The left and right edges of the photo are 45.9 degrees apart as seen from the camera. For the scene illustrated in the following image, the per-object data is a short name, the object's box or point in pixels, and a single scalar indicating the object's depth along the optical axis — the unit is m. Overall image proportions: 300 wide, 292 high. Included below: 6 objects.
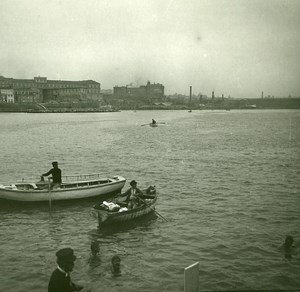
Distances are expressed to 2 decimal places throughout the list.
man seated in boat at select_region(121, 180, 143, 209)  19.70
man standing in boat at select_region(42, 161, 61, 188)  21.91
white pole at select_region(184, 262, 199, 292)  7.70
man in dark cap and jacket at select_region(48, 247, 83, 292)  7.17
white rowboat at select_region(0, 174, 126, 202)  21.55
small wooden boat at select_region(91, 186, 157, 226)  18.03
